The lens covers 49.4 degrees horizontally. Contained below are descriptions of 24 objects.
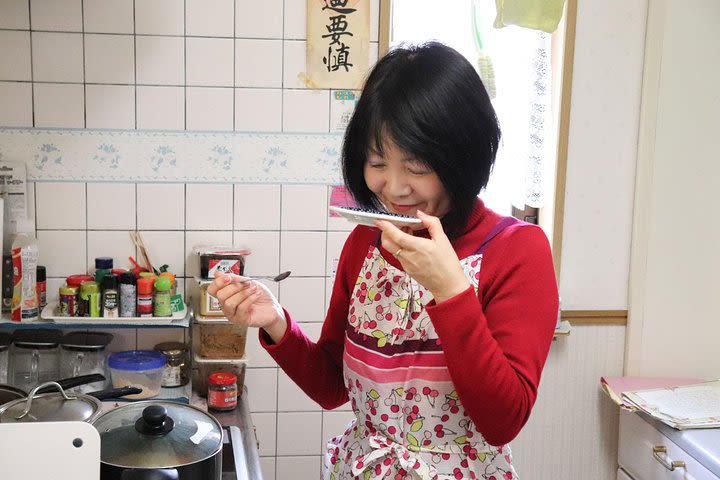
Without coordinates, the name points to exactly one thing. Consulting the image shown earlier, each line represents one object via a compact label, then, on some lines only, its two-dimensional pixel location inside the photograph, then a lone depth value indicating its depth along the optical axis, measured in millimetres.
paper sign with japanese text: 2264
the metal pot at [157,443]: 1161
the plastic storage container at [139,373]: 2072
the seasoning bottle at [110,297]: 2105
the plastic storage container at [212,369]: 2230
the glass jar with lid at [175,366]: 2189
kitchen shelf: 2100
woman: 1028
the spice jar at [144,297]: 2115
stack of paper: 2115
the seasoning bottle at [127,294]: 2115
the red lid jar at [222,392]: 2109
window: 2352
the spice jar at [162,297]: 2121
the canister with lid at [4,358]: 2107
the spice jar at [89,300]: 2109
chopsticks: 2264
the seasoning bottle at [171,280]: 2160
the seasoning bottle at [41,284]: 2154
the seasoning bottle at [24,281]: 2104
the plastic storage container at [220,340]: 2236
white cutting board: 994
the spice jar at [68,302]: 2107
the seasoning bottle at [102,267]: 2172
